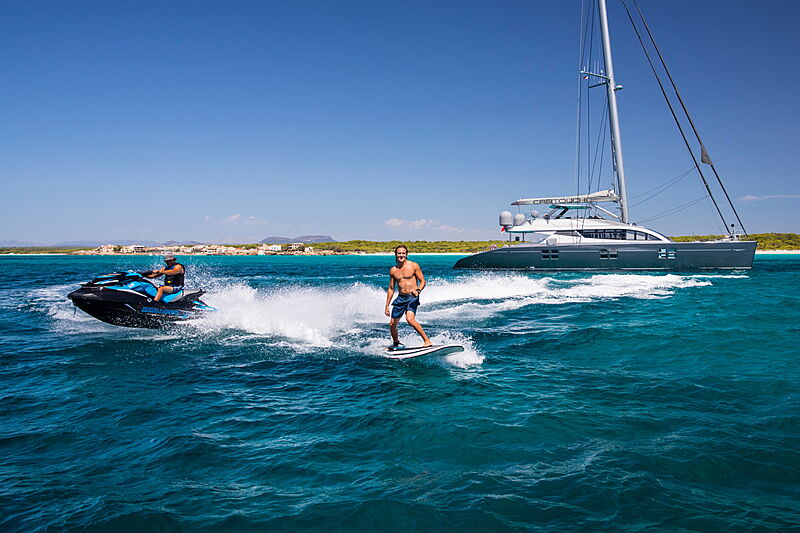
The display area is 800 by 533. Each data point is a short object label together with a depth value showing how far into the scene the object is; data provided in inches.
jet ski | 492.4
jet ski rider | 530.9
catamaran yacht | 1550.2
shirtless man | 391.2
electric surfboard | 390.0
